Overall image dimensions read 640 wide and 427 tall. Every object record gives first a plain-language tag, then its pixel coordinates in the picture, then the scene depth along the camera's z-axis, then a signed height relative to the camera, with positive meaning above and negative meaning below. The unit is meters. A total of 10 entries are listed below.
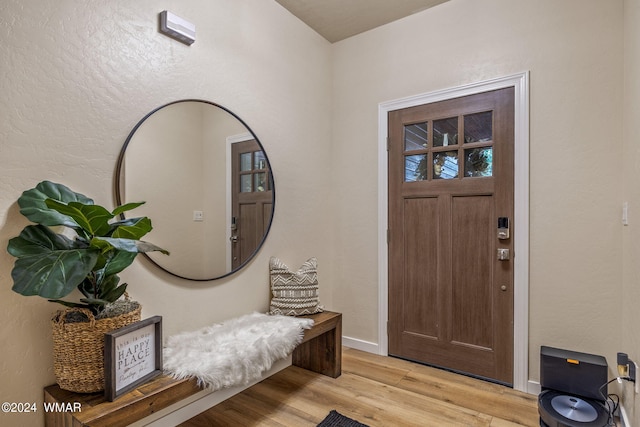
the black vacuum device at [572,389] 1.86 -1.03
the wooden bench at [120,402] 1.28 -0.73
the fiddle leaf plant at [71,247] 1.20 -0.13
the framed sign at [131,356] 1.35 -0.59
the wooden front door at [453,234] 2.45 -0.17
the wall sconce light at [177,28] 1.91 +1.02
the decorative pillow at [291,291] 2.52 -0.57
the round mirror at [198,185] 1.86 +0.16
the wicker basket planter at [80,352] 1.36 -0.54
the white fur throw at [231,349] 1.66 -0.71
